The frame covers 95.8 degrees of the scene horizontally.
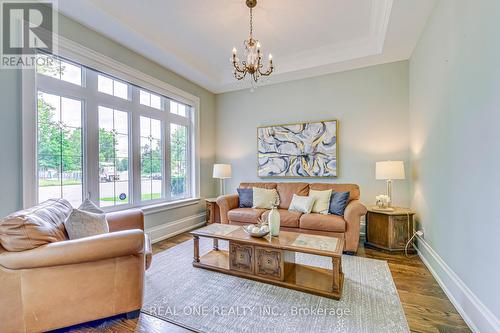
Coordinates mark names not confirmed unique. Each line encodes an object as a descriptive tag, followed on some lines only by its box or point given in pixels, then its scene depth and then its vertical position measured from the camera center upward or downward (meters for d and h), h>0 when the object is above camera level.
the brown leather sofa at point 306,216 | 2.97 -0.71
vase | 2.41 -0.60
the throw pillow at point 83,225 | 1.75 -0.44
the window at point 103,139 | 2.52 +0.41
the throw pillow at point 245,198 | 3.94 -0.54
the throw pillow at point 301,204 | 3.40 -0.58
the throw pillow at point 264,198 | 3.80 -0.53
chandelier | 2.52 +1.22
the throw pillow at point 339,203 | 3.26 -0.54
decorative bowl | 2.34 -0.69
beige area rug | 1.67 -1.17
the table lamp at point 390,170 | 3.17 -0.07
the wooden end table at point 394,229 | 3.04 -0.86
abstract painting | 4.04 +0.32
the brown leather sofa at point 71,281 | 1.44 -0.77
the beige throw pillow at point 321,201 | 3.36 -0.53
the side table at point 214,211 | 4.25 -0.82
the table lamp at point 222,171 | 4.41 -0.07
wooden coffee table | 2.04 -0.96
